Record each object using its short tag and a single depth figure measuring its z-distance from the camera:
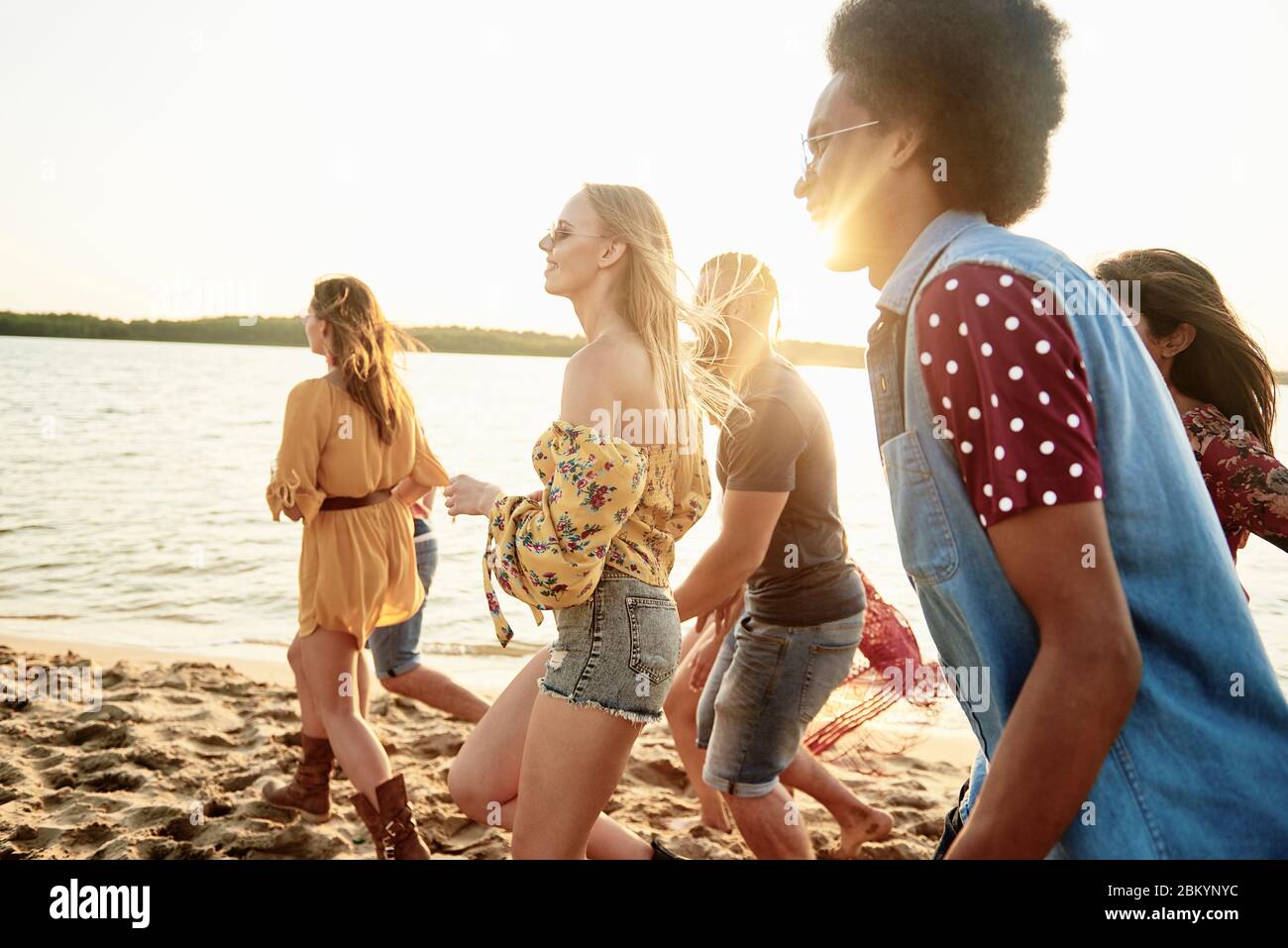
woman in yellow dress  4.02
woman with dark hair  2.59
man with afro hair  1.01
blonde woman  2.33
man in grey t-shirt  3.18
